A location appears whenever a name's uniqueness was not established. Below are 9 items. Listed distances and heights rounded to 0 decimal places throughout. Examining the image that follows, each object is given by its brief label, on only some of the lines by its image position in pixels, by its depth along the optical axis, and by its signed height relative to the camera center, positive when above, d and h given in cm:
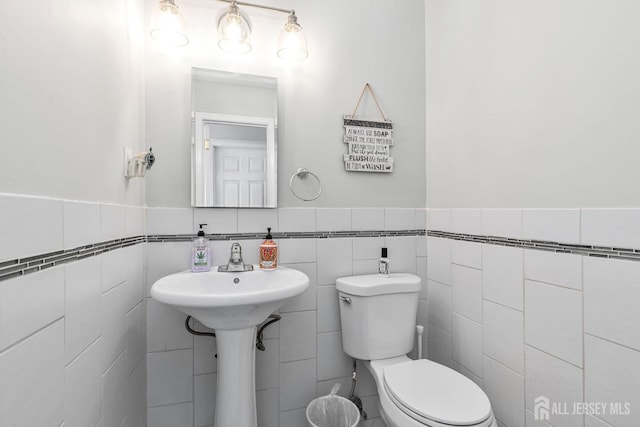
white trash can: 139 -95
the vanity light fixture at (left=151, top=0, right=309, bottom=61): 127 +82
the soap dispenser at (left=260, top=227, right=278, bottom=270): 136 -20
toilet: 103 -64
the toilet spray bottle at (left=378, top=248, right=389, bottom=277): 152 -28
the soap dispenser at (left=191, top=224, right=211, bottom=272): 130 -20
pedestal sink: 93 -33
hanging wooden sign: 158 +37
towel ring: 150 +18
